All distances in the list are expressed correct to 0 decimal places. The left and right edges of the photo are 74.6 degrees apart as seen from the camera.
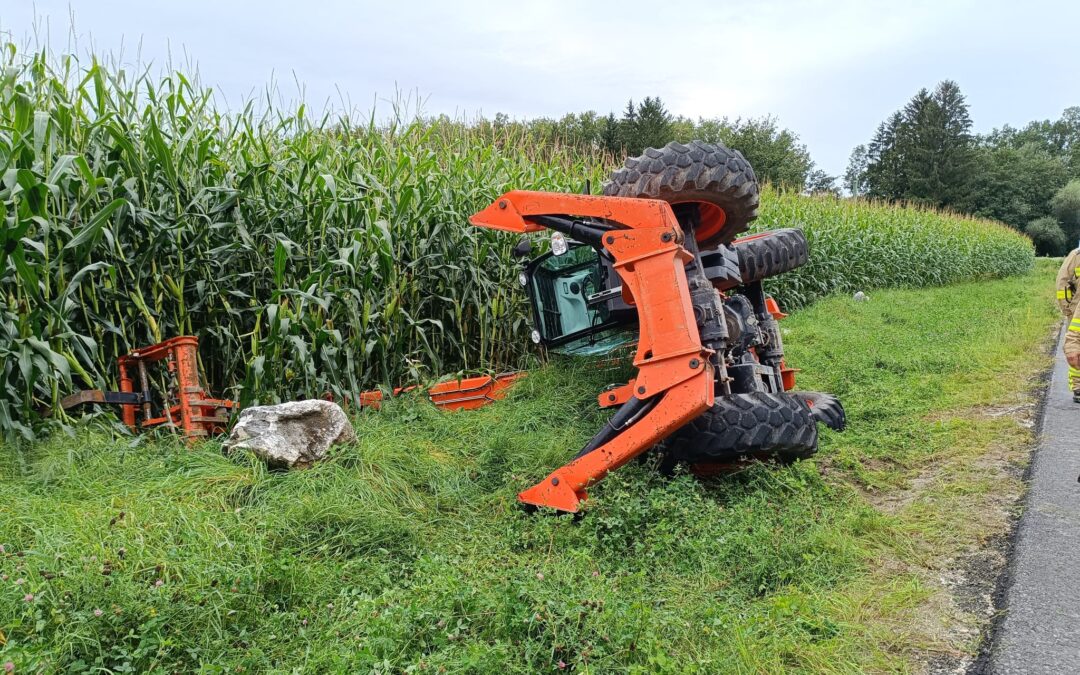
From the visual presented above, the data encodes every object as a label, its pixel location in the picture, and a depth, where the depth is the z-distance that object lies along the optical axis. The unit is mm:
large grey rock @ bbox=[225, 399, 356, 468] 4082
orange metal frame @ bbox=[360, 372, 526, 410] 5680
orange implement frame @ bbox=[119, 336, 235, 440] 4477
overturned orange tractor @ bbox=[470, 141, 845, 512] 3822
